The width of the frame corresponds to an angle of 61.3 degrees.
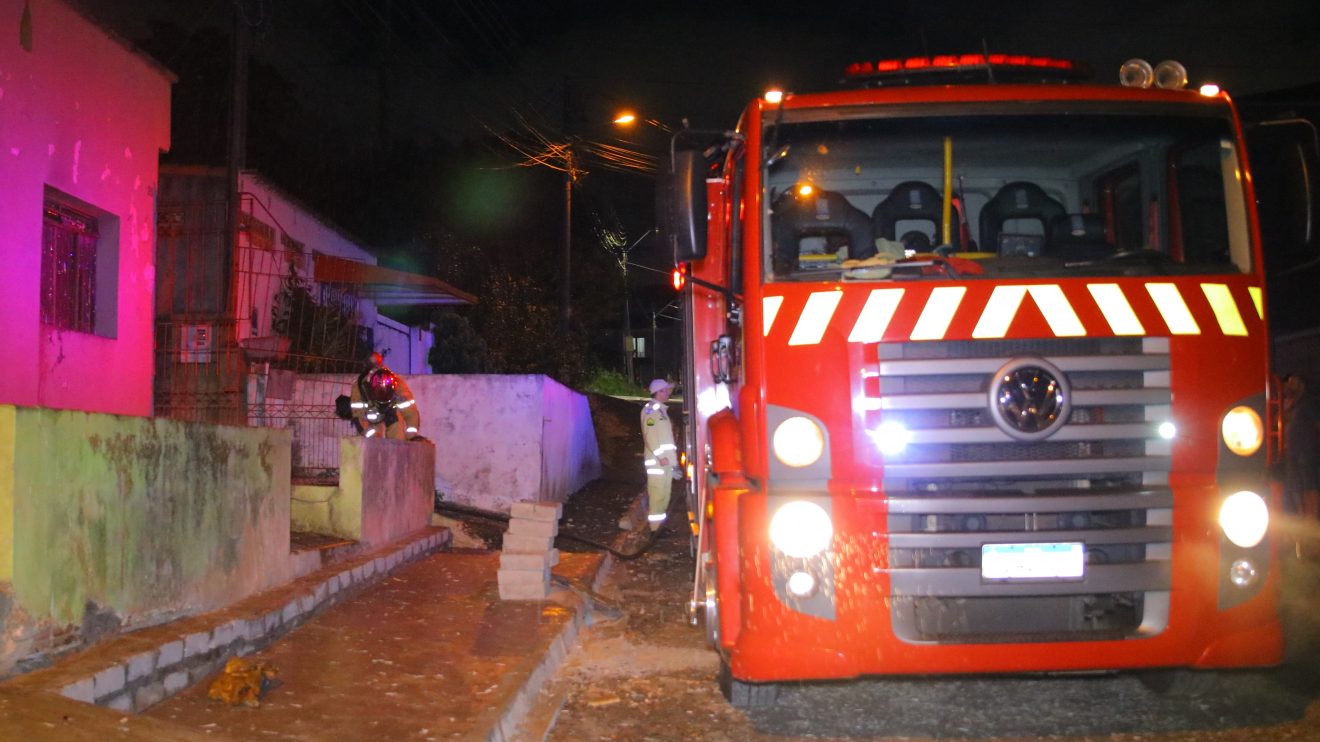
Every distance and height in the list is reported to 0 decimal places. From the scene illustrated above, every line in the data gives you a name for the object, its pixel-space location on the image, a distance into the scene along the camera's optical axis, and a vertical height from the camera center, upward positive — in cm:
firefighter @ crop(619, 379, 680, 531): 1204 -50
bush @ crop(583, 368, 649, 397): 3351 +72
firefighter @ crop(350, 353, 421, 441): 1191 +9
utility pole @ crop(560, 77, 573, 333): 2483 +334
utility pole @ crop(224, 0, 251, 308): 1357 +360
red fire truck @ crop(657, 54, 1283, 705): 446 -22
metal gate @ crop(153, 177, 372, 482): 1329 +107
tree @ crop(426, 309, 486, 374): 2241 +116
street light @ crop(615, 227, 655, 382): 3476 +304
